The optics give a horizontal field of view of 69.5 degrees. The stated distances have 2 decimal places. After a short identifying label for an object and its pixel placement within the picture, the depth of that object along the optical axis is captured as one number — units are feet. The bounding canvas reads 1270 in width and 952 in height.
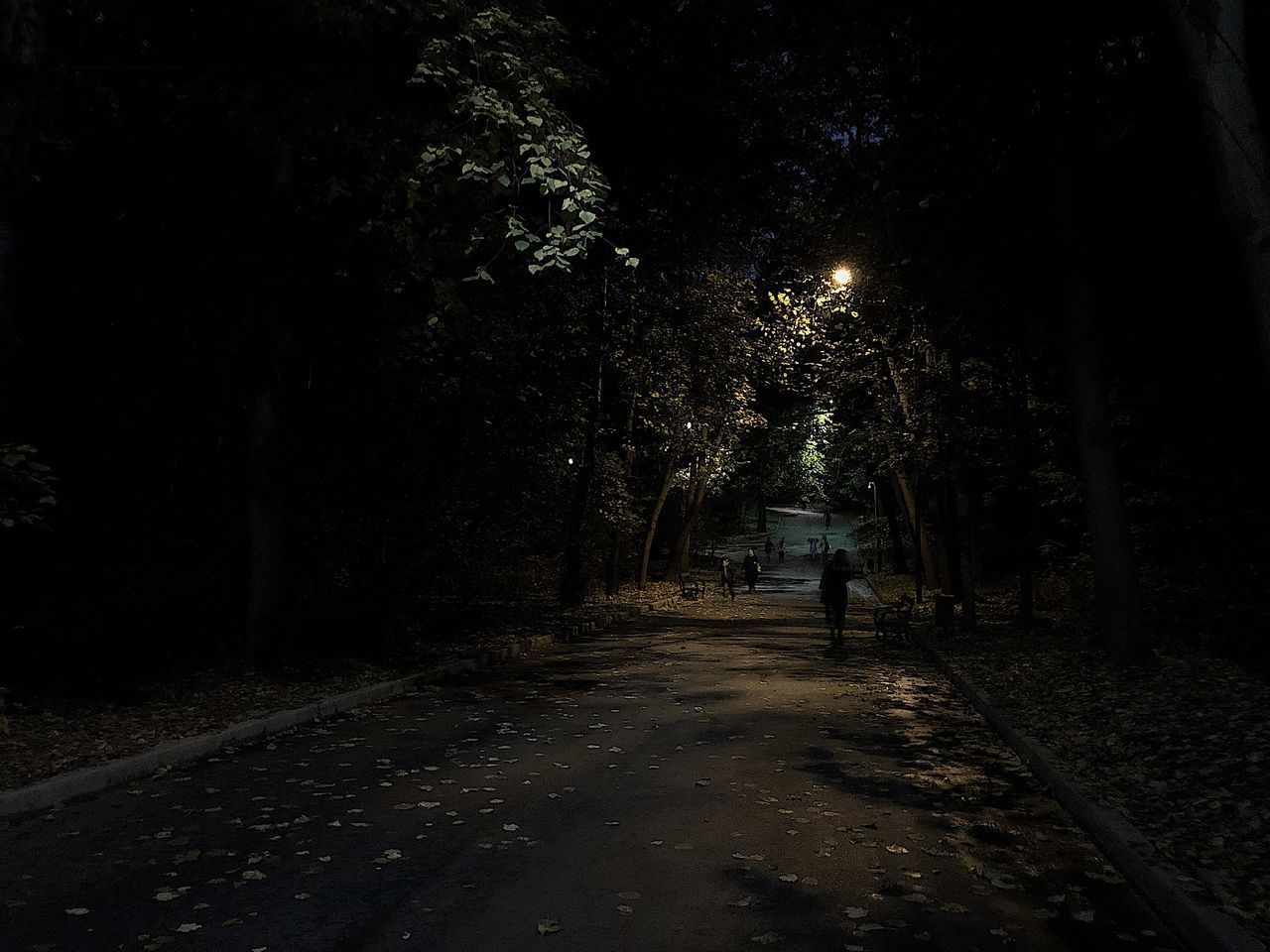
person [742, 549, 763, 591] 132.26
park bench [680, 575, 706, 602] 114.42
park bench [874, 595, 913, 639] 65.31
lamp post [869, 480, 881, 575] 178.40
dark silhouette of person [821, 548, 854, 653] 61.21
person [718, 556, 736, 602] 120.70
